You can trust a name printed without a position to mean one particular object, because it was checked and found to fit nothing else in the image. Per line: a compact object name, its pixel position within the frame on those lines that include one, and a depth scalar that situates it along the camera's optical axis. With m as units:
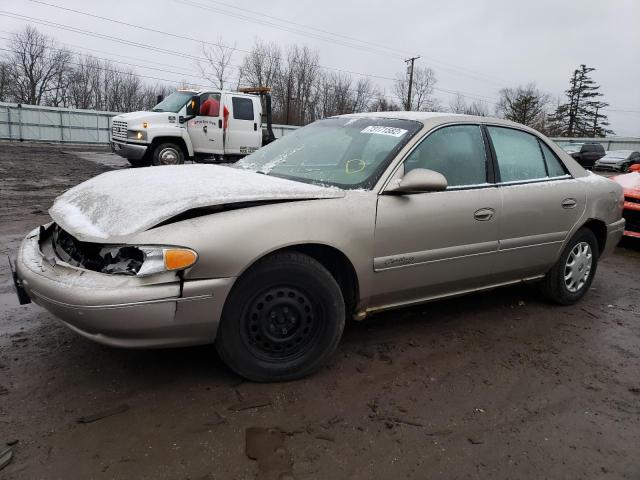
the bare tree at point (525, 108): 54.75
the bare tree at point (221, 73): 44.96
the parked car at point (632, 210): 6.91
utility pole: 48.87
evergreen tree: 61.81
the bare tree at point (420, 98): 59.44
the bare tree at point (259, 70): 45.72
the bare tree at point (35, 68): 50.56
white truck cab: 11.81
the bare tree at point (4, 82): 47.34
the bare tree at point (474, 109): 54.02
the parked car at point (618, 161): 27.64
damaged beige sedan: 2.43
